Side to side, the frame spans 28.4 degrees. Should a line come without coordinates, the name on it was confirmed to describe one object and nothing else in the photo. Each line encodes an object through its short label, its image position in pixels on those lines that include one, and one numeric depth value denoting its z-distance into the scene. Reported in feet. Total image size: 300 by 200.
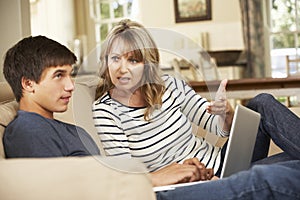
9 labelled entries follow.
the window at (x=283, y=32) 22.67
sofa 3.51
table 10.09
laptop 4.65
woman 4.82
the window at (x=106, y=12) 26.25
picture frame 23.47
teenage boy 5.03
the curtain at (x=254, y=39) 21.85
